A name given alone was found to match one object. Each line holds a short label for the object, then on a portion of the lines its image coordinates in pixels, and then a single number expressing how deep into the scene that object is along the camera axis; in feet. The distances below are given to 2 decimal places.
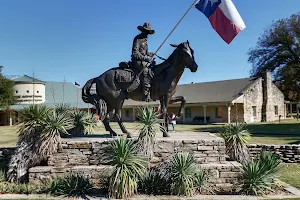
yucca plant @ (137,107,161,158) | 23.47
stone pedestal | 24.82
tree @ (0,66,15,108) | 134.10
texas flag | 25.27
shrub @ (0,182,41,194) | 22.79
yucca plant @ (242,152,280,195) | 22.06
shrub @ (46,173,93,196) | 22.11
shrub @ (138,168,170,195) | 22.33
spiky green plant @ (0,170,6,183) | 24.99
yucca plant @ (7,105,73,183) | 24.89
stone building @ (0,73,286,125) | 122.83
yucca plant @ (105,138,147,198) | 20.71
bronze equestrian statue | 27.99
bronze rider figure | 28.32
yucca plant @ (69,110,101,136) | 32.30
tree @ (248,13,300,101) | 100.37
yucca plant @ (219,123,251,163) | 28.02
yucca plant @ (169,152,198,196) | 21.30
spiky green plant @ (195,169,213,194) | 22.24
